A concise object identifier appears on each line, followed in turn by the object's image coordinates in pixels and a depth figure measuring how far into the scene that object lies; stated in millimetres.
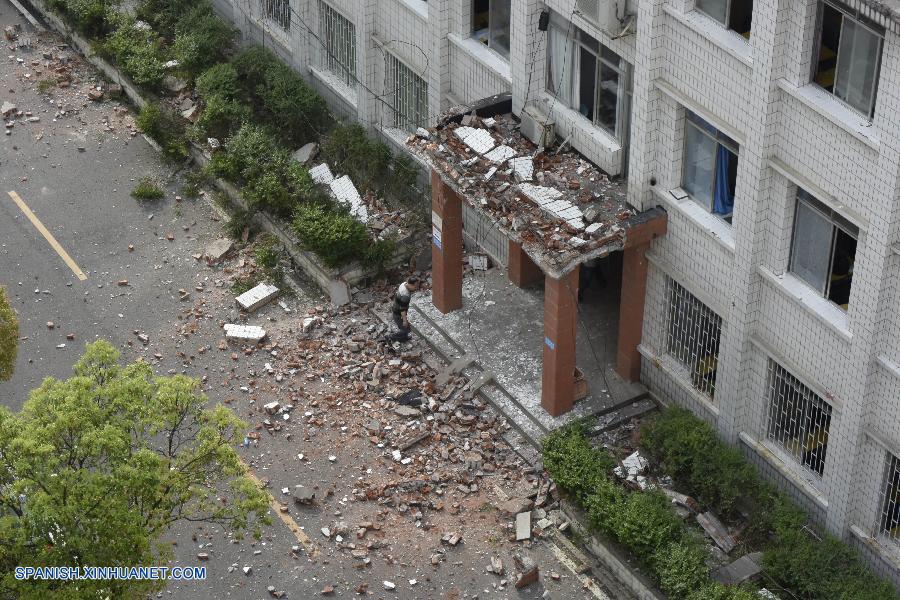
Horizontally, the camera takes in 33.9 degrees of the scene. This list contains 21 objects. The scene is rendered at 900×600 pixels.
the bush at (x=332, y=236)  28984
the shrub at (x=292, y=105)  32688
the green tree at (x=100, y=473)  18625
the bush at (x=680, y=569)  22094
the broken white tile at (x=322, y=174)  31469
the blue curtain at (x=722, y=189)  22719
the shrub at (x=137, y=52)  34562
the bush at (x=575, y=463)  23828
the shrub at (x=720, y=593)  21688
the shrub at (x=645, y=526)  22641
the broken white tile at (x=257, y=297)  29078
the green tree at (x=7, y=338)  23734
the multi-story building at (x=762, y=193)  20016
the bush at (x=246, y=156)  31375
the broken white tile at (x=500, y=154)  25750
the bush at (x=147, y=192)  32188
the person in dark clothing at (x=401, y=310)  27891
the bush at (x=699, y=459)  23438
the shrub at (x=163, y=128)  33344
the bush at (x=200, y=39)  34469
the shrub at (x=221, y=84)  33469
